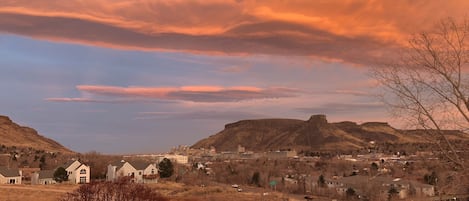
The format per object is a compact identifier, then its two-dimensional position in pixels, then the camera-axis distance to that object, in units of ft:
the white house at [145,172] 261.85
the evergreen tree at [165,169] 292.81
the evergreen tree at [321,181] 316.64
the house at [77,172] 246.06
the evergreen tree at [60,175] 239.71
